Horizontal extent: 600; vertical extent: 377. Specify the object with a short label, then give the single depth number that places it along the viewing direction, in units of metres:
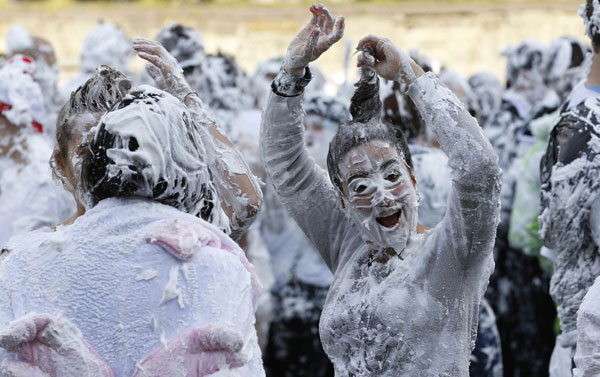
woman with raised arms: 5.82
